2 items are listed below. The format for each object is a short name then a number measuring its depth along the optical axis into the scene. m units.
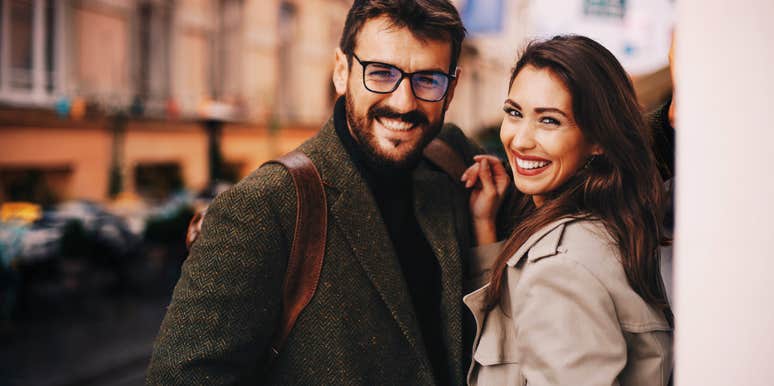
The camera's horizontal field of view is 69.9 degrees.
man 1.35
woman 1.16
